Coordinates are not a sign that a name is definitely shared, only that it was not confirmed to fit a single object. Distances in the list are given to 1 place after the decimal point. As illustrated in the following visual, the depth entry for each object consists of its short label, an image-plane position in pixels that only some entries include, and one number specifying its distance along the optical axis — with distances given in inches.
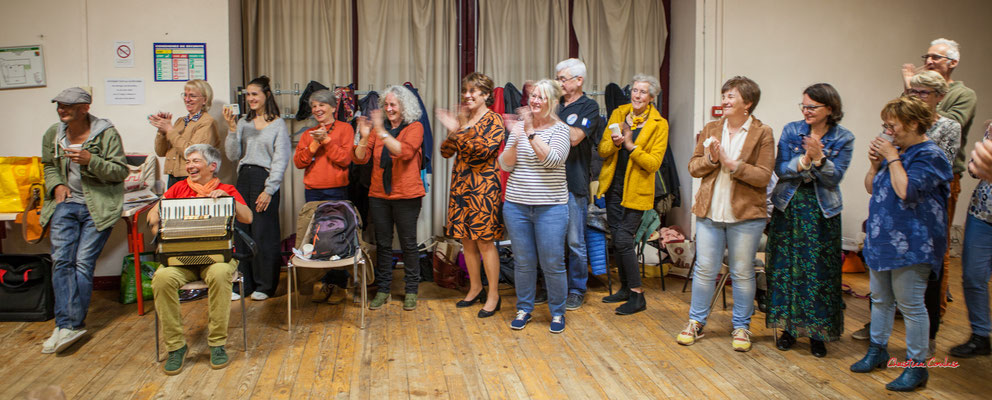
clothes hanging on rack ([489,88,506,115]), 196.2
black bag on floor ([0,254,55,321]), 147.3
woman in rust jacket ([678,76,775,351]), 120.6
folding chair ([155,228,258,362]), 123.2
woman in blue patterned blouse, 102.0
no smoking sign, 177.0
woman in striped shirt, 132.1
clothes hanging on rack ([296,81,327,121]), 190.5
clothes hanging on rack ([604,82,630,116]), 186.9
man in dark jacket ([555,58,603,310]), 147.0
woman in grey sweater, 166.9
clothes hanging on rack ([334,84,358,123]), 188.4
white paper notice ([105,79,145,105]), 177.2
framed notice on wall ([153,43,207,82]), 178.4
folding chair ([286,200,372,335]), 140.2
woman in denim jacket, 116.1
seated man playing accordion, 118.7
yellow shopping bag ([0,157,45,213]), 151.4
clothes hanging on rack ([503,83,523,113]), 194.9
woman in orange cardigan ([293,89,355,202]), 163.0
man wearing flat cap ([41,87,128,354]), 134.1
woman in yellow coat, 151.3
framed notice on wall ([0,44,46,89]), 173.2
